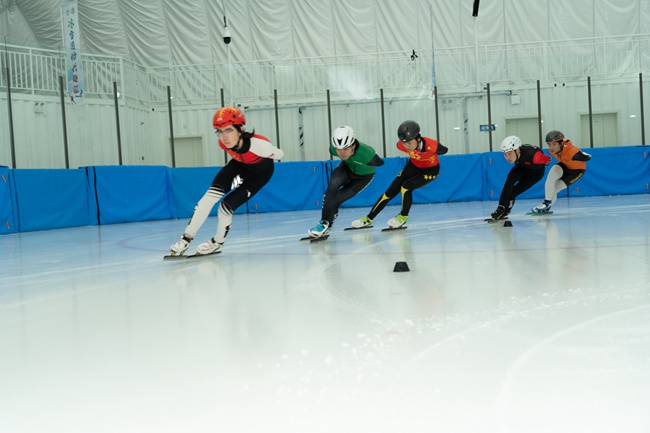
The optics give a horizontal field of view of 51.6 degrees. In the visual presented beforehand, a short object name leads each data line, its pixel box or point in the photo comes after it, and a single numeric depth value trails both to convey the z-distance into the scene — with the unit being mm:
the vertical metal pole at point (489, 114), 16562
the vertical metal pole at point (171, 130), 15727
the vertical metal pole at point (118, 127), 14703
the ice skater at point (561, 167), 10242
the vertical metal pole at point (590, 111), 16688
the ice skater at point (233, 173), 6090
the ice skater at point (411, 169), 8602
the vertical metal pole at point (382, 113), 16469
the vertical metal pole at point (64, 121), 13391
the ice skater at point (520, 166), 9586
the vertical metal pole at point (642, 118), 16881
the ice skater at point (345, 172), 7574
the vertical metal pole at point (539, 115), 16722
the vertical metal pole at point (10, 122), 12516
